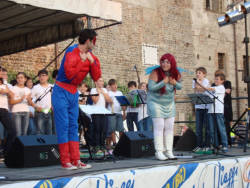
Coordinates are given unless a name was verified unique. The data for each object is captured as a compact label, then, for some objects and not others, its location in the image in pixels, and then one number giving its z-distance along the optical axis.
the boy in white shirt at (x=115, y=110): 10.60
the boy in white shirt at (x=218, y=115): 8.83
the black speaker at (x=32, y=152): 6.51
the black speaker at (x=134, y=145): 7.83
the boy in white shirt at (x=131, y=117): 11.27
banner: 4.63
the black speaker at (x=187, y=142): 9.42
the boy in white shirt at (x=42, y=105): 8.89
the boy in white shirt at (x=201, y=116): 8.88
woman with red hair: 7.03
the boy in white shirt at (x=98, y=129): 8.12
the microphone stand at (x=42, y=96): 8.58
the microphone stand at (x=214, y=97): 8.18
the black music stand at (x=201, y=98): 8.36
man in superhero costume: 5.61
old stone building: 19.97
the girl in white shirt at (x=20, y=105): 8.38
